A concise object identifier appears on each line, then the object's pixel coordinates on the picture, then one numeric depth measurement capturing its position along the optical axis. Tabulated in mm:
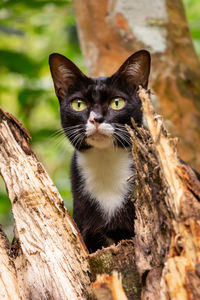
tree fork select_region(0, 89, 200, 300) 3371
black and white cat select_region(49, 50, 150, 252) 5934
